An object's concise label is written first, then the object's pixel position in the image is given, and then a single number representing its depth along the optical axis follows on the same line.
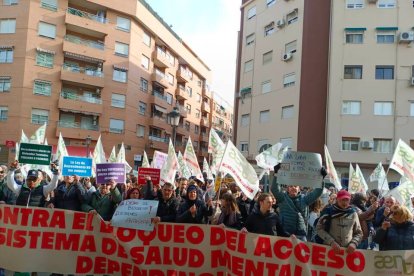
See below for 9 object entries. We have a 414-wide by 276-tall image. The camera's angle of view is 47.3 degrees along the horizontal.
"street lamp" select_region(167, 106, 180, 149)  14.92
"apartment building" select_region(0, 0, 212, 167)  40.88
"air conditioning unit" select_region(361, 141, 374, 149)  32.44
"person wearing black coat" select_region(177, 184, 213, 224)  7.11
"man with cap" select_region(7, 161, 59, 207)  7.73
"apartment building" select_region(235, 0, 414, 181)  32.91
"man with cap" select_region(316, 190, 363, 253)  6.09
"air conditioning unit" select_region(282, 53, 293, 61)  36.25
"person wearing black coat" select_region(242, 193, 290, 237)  6.36
